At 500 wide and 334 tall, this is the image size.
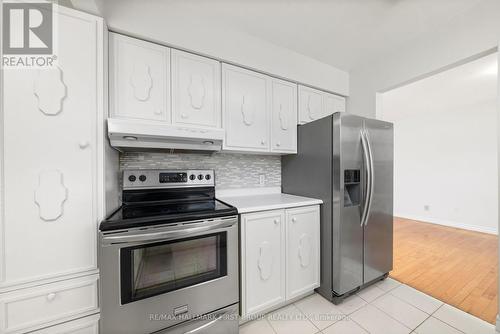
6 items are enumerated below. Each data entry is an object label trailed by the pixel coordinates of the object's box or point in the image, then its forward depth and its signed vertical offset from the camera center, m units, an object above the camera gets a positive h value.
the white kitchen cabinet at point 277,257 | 1.43 -0.77
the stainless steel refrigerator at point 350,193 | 1.63 -0.26
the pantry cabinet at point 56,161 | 0.96 +0.03
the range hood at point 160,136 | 1.18 +0.21
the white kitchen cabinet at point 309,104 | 2.13 +0.73
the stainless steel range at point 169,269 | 1.03 -0.65
